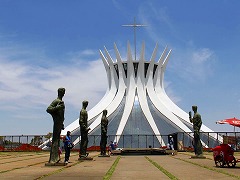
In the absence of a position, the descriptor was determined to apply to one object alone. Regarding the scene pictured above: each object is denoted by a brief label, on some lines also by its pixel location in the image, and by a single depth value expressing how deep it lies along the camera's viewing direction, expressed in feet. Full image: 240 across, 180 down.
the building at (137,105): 103.97
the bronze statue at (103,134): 44.65
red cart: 27.33
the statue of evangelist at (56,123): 26.30
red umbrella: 28.12
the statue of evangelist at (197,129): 40.13
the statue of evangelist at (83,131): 35.20
